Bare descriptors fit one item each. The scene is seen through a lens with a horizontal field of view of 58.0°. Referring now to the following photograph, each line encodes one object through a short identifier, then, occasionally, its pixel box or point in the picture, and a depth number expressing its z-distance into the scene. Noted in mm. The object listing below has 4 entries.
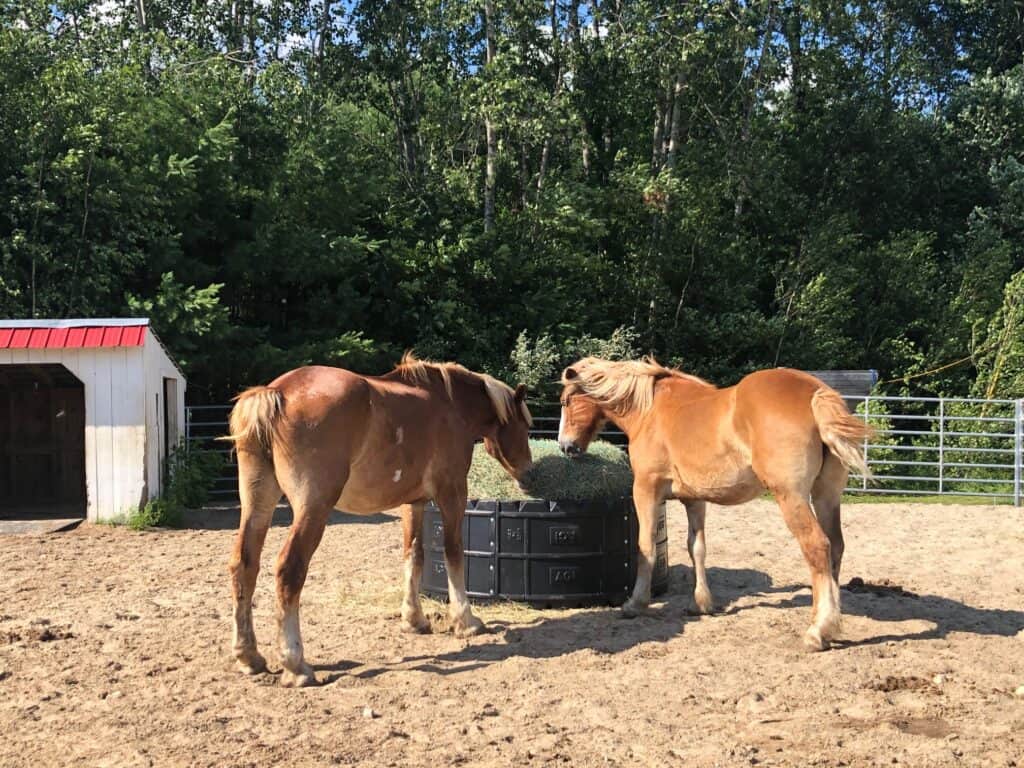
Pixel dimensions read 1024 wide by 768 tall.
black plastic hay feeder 6484
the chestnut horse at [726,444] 5641
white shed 10406
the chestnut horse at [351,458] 5090
